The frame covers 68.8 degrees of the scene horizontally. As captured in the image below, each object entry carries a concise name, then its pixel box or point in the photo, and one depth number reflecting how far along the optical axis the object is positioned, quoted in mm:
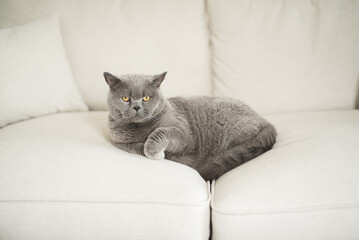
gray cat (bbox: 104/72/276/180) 1124
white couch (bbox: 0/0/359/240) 889
